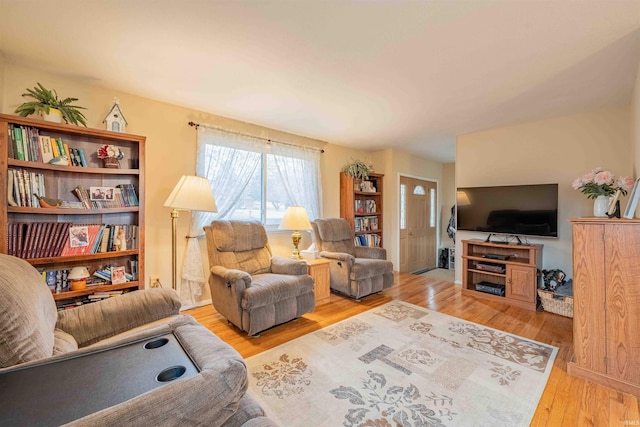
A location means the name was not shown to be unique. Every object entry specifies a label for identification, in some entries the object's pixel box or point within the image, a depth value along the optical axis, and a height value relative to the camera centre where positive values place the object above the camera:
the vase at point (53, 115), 2.05 +0.75
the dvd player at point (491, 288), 3.36 -0.98
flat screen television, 3.15 +0.05
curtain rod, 3.06 +1.00
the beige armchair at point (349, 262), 3.27 -0.64
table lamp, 3.23 -0.12
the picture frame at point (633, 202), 2.00 +0.09
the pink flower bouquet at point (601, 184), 2.23 +0.26
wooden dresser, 1.69 -0.59
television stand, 3.12 -0.74
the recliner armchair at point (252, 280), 2.31 -0.66
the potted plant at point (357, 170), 4.43 +0.72
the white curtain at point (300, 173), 3.76 +0.58
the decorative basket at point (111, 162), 2.38 +0.45
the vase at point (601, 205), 2.22 +0.07
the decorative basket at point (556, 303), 2.84 -0.98
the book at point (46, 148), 2.05 +0.49
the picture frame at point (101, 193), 2.35 +0.17
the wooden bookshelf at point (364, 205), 4.39 +0.13
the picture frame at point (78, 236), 2.16 -0.20
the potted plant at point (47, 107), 2.04 +0.82
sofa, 0.65 -0.49
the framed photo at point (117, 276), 2.30 -0.57
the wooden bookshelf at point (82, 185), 1.90 +0.23
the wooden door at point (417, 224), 5.07 -0.24
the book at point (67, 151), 2.15 +0.49
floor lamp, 2.37 +0.13
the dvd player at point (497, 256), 3.38 -0.56
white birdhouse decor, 2.42 +0.85
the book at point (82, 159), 2.27 +0.45
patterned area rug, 1.50 -1.13
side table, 3.11 -0.77
